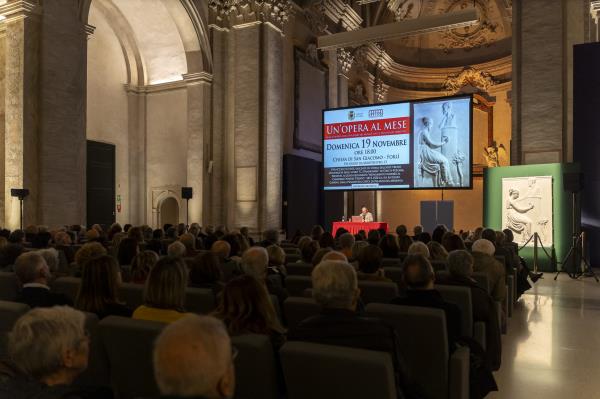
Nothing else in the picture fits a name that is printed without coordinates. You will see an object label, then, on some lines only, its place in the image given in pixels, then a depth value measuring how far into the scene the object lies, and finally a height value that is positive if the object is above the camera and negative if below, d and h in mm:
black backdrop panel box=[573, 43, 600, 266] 10062 +1466
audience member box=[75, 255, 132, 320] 2650 -483
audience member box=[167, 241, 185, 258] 4484 -434
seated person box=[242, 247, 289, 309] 3383 -446
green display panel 9398 -138
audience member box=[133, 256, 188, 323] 2436 -465
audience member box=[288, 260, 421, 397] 2010 -526
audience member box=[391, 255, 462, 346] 2707 -521
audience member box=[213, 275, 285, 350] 2131 -481
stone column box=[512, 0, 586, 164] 10477 +2663
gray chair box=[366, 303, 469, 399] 2422 -751
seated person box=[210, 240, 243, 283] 4617 -568
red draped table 12183 -588
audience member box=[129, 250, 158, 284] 3652 -477
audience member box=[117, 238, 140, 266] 4766 -475
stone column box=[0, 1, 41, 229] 9641 +1869
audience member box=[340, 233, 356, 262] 5343 -446
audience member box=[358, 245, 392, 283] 3760 -458
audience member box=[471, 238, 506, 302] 4672 -620
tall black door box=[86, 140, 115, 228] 14568 +544
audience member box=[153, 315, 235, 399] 1137 -374
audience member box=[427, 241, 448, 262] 5098 -520
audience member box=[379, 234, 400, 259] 5559 -495
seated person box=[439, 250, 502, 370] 3393 -765
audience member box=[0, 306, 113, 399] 1428 -453
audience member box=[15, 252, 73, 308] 2838 -494
